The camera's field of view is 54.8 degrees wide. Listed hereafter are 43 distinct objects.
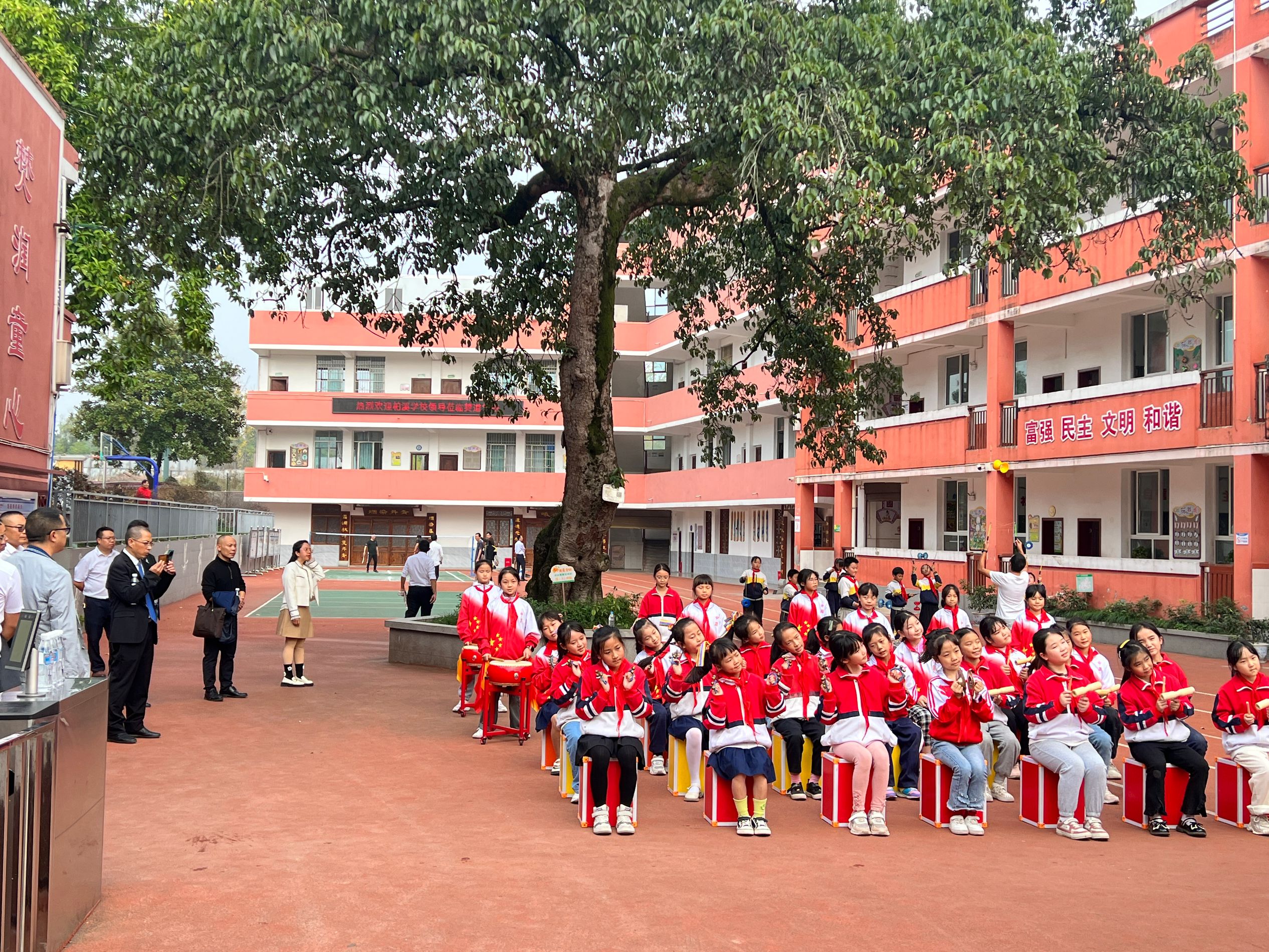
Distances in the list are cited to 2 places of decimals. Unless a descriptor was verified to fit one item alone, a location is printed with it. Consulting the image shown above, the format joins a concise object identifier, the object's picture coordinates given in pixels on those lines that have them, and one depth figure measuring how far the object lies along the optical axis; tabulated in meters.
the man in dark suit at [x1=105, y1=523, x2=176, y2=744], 10.42
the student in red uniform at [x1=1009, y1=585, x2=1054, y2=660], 11.30
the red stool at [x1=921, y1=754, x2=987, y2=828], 8.13
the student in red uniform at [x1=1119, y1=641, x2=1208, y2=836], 8.12
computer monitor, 5.18
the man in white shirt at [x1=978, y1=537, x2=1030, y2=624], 13.62
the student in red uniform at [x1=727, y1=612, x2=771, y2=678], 8.88
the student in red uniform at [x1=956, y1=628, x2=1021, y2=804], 8.47
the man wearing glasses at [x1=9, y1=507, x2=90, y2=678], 7.55
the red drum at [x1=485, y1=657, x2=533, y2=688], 10.80
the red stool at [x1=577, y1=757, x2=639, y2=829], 7.91
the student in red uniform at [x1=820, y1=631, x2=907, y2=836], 8.03
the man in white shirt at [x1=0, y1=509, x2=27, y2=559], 8.30
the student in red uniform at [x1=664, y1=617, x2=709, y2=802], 8.73
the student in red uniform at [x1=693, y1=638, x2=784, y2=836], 7.89
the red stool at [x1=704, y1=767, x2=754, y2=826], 8.09
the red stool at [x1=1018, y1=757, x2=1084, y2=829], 8.22
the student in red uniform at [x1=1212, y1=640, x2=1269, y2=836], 8.24
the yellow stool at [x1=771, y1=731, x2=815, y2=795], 9.32
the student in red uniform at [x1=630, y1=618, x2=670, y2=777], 8.70
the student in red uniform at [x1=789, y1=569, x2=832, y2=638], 12.74
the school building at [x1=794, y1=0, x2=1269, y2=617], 19.84
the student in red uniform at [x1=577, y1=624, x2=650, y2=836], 7.85
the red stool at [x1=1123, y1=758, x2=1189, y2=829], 8.23
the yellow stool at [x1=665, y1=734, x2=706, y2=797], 9.23
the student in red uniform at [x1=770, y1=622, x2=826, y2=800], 9.08
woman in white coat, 13.93
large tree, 11.41
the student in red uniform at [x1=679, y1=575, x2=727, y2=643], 11.63
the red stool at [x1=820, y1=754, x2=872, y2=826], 8.18
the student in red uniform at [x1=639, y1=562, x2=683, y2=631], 12.92
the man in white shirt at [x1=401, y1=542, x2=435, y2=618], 19.39
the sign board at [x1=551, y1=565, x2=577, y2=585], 15.30
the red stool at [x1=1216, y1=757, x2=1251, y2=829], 8.27
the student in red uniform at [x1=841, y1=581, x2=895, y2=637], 10.90
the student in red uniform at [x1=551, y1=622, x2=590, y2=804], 8.59
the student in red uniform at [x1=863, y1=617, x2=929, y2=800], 8.81
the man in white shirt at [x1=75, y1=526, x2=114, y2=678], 11.80
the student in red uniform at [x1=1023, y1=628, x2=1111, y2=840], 7.93
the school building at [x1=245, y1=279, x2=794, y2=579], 51.66
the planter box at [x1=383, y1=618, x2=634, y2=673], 16.25
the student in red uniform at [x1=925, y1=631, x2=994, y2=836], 8.04
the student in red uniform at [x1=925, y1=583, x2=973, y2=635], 11.60
